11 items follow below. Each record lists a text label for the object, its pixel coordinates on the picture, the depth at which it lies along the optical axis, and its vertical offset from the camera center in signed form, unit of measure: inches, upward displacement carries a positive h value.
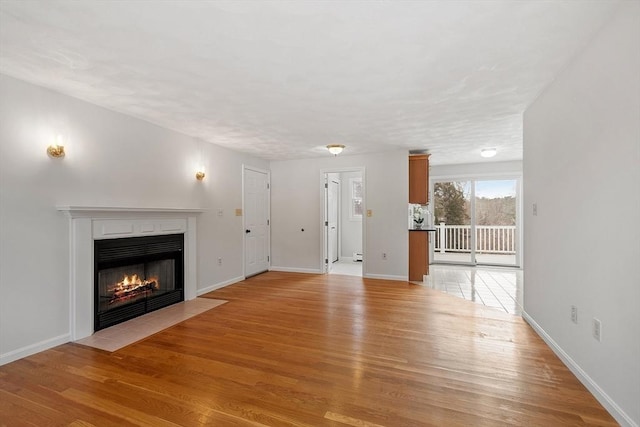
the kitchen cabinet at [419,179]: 221.6 +25.2
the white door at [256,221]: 231.3 -7.1
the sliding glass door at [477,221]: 279.4 -8.4
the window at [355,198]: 316.5 +15.5
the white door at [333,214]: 260.1 -1.8
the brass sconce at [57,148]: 113.1 +24.9
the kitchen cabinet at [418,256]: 218.1 -32.0
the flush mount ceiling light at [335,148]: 196.7 +43.0
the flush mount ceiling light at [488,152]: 211.7 +43.8
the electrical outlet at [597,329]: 77.1 -31.0
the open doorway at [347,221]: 310.8 -9.0
